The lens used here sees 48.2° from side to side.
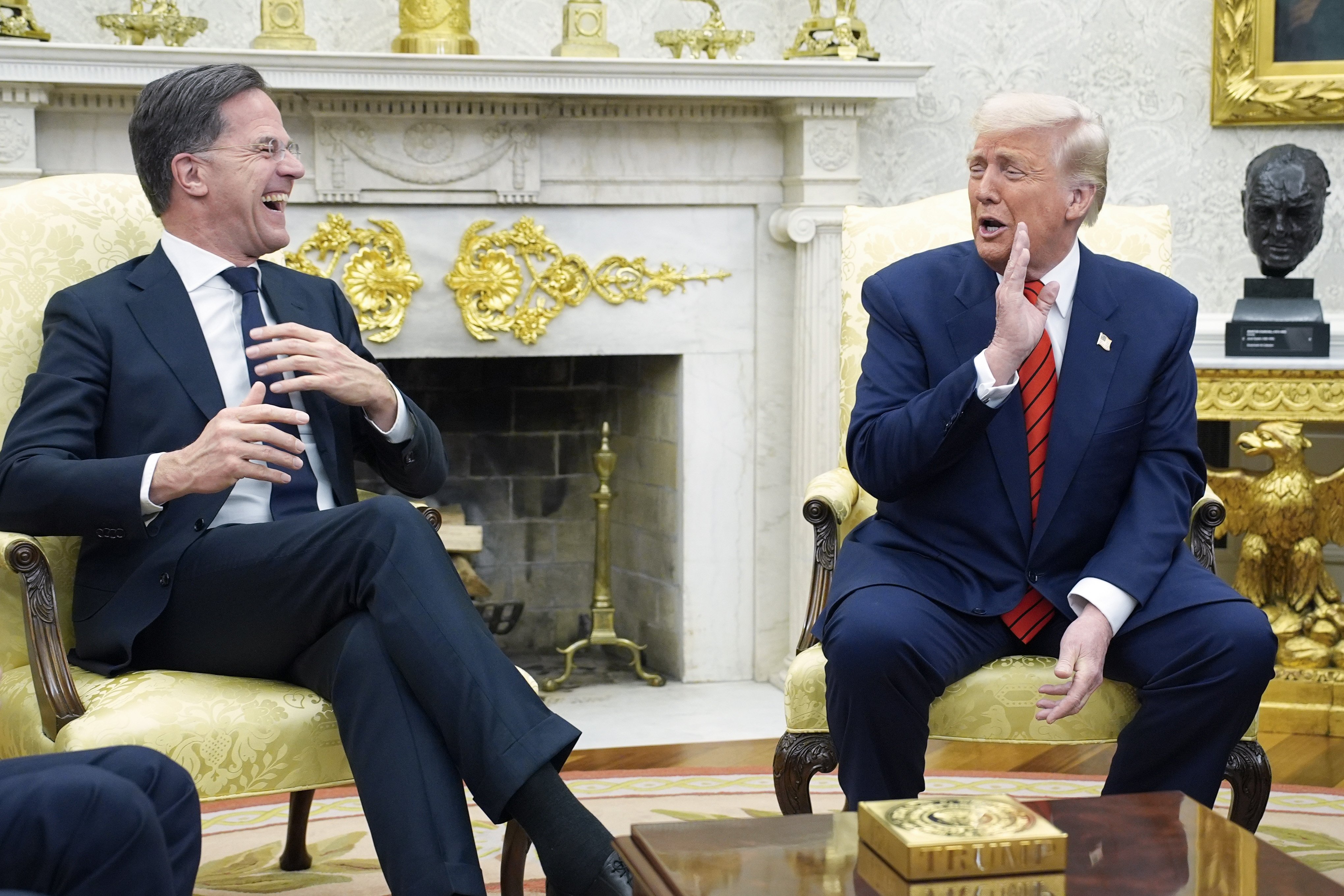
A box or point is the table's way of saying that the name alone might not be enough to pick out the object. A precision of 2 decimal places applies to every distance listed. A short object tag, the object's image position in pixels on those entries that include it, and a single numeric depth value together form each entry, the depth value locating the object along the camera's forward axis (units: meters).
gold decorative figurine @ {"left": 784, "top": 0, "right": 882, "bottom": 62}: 3.48
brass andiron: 3.77
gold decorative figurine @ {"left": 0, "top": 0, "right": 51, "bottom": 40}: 3.10
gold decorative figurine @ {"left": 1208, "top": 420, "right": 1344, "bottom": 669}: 3.30
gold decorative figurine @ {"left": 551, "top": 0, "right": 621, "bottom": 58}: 3.38
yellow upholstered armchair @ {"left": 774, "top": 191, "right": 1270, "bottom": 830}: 2.02
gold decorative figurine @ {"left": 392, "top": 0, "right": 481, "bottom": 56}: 3.31
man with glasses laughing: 1.78
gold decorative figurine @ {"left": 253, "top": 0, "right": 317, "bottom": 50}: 3.24
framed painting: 3.76
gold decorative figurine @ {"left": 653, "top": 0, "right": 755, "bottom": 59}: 3.44
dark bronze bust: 3.30
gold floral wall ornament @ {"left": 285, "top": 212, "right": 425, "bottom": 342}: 3.39
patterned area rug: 2.41
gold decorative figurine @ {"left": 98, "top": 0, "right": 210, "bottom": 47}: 3.17
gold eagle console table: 3.25
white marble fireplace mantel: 3.24
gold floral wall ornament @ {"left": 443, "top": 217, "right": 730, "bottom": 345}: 3.49
